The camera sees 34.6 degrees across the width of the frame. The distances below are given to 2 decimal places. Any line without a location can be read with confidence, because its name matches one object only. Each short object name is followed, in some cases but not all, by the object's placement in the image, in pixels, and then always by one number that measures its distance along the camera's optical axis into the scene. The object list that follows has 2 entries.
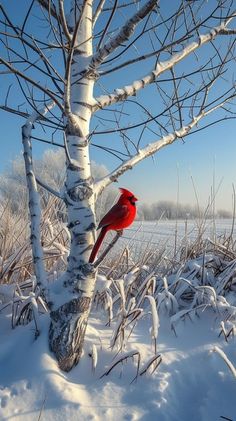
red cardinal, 1.53
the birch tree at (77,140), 1.59
